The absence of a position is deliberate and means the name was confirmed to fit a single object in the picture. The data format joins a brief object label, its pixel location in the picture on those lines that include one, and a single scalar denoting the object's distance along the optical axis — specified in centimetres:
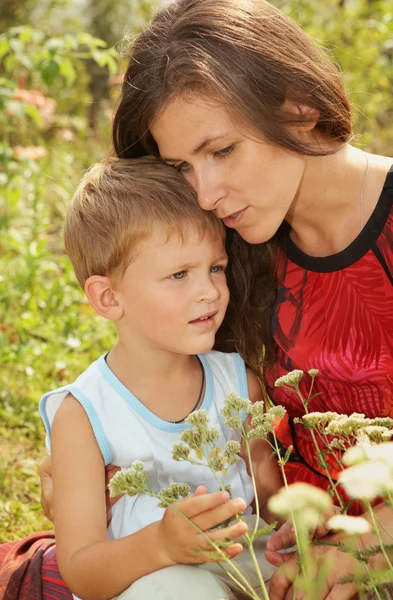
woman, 142
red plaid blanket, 153
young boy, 138
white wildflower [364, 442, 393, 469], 102
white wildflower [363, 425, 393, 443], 113
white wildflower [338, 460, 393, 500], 100
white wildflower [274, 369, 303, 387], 123
